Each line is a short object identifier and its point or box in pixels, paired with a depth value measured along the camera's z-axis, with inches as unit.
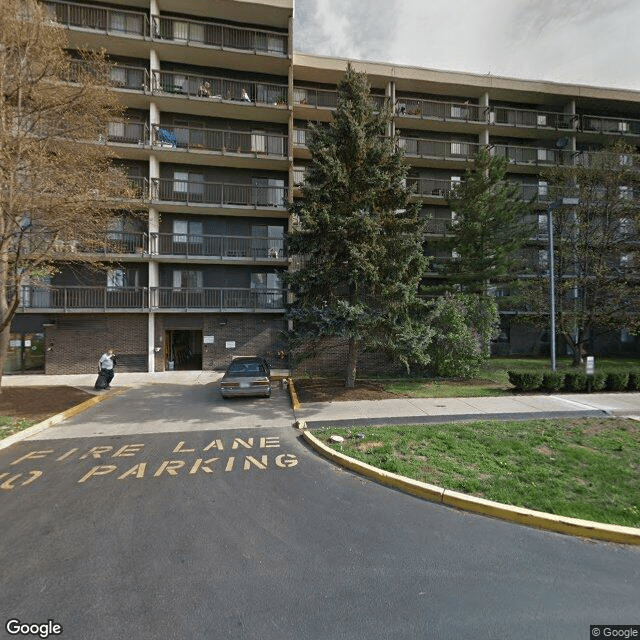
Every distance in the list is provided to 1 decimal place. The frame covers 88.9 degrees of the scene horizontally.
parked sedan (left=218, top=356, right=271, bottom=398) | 409.4
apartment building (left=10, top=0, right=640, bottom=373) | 657.6
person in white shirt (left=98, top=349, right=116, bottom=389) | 488.1
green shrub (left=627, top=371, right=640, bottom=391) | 421.7
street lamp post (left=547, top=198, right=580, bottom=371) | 473.2
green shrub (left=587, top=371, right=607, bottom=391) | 419.5
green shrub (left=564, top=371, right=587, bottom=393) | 420.5
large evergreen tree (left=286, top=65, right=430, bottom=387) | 406.0
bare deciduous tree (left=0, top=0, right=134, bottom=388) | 346.0
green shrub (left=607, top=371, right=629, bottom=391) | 421.1
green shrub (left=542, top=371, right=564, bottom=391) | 420.2
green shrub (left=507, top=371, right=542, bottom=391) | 420.8
